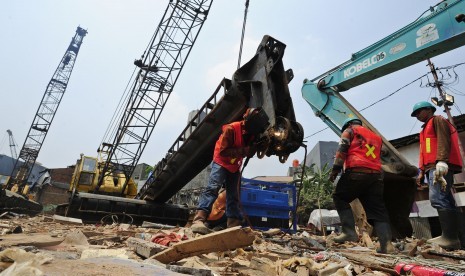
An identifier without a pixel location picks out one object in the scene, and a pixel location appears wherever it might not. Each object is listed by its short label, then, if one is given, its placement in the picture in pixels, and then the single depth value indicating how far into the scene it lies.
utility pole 15.39
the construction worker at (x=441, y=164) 3.71
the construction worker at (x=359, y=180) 3.49
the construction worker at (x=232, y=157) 4.34
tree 22.22
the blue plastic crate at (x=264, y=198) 7.87
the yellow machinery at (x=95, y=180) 12.18
